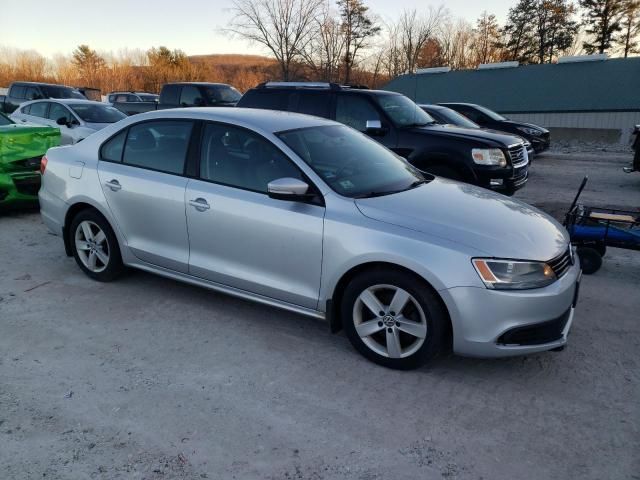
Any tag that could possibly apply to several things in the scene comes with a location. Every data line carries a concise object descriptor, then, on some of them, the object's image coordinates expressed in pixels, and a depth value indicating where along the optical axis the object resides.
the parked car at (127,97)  23.80
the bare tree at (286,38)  38.19
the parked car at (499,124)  14.73
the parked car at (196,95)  14.96
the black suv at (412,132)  7.38
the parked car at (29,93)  16.14
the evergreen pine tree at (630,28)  42.81
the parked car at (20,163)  7.04
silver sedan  3.21
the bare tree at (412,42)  46.06
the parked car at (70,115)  11.05
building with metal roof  23.11
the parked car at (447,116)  11.04
